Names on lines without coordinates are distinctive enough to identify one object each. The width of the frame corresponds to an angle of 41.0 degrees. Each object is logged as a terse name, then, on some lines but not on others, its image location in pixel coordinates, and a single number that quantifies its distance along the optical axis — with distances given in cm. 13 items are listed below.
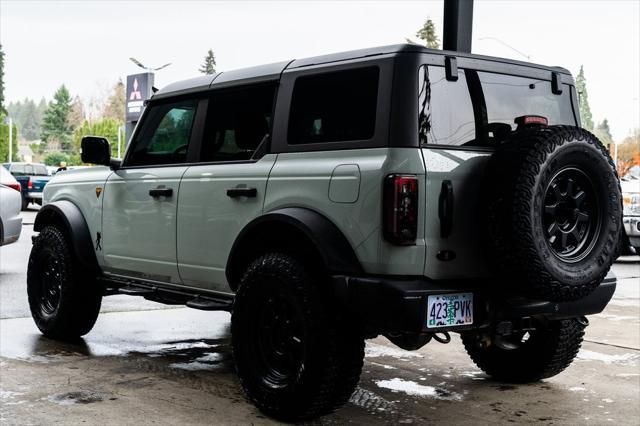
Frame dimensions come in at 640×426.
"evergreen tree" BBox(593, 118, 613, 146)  15302
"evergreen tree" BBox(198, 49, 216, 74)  11169
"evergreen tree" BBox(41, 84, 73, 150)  11500
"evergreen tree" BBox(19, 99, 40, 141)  19488
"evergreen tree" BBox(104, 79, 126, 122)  11325
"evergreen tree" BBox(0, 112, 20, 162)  7375
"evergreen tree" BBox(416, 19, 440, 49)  7881
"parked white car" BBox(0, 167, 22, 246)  1151
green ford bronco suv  423
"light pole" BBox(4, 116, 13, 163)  7362
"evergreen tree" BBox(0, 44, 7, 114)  9756
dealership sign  3797
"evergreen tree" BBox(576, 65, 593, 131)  13300
